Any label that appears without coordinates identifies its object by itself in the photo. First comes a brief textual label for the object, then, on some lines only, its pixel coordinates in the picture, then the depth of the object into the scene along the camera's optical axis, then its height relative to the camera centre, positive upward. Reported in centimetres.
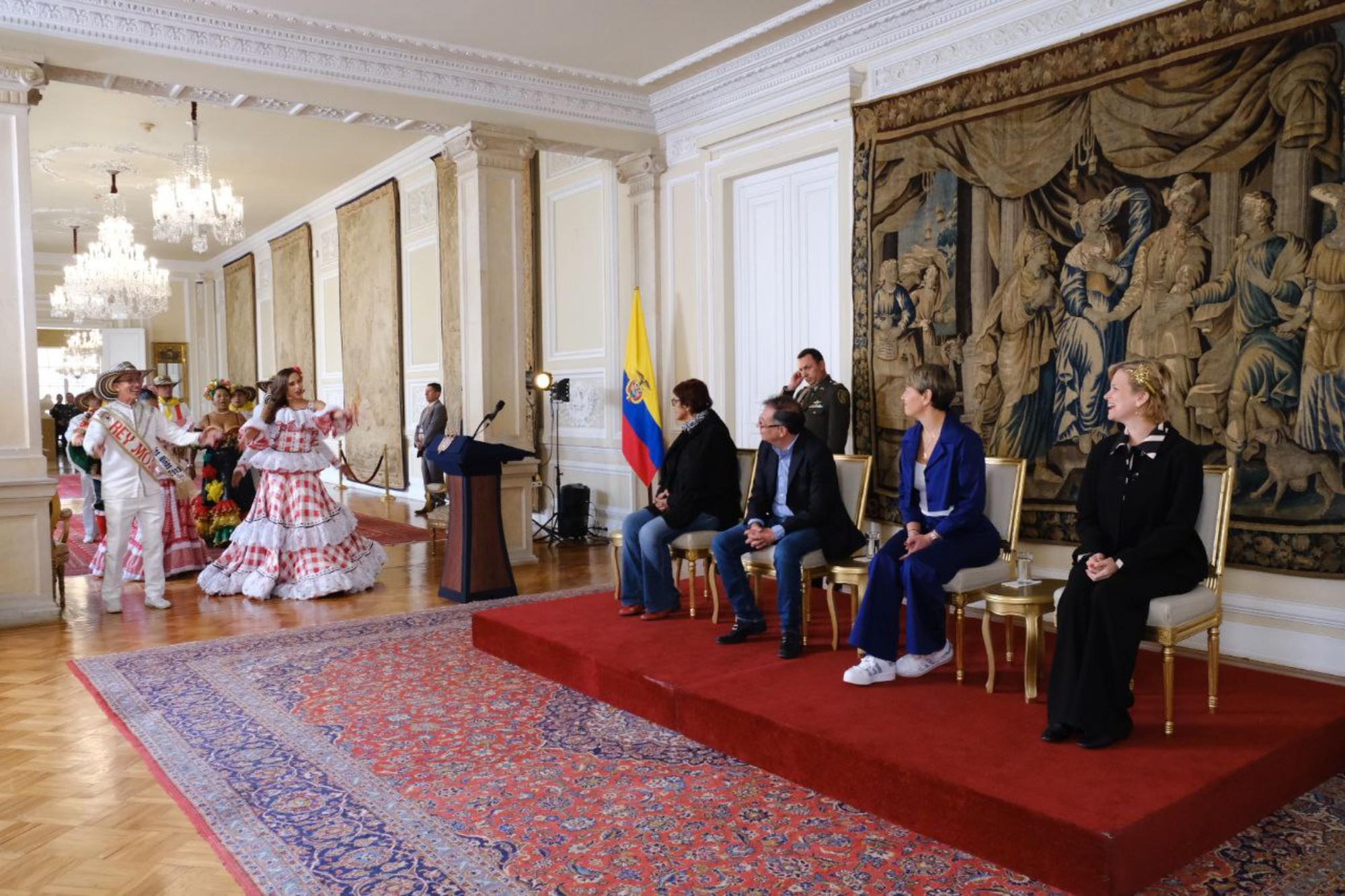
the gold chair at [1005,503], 448 -45
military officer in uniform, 625 +3
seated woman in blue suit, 409 -56
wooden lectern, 646 -69
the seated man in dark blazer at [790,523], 469 -54
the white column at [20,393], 581 +17
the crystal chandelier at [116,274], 1191 +174
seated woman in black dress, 335 -54
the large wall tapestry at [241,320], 1736 +173
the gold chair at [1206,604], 350 -71
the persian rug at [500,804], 284 -128
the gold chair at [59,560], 625 -85
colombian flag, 802 -1
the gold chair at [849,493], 498 -45
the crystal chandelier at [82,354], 1950 +131
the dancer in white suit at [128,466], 623 -28
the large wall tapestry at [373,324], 1232 +117
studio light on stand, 916 -88
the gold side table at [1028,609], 380 -77
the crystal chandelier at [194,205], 830 +177
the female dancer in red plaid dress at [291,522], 683 -71
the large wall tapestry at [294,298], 1491 +182
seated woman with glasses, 530 -51
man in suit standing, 1034 -10
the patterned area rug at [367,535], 827 -111
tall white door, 695 +94
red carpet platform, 279 -111
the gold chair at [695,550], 532 -73
